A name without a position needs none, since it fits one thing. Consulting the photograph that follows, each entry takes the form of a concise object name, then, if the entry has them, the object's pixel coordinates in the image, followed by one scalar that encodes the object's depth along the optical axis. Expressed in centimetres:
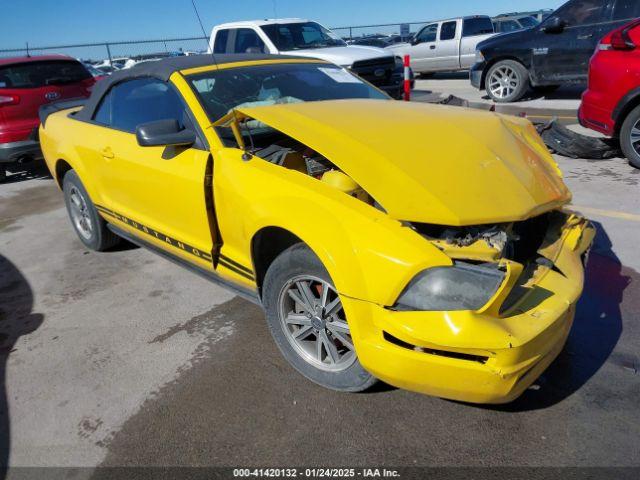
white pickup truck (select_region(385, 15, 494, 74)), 1513
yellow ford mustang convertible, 203
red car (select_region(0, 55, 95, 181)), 675
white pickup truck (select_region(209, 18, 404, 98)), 928
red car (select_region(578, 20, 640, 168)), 545
